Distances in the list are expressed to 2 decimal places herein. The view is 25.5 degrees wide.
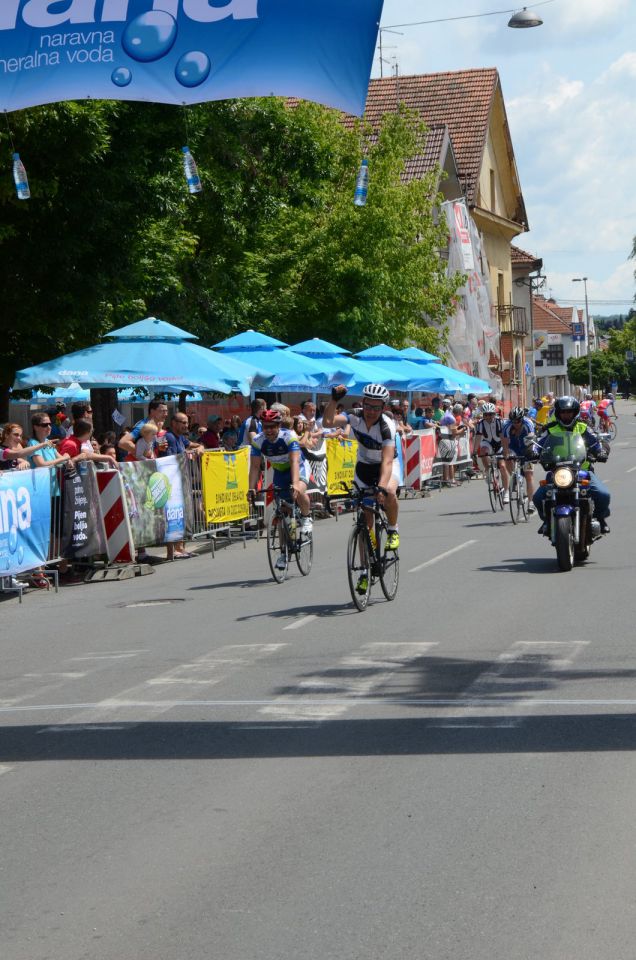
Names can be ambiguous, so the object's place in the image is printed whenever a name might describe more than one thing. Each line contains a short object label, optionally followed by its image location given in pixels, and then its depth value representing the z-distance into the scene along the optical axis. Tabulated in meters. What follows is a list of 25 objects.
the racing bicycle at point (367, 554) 12.29
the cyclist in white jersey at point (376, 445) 12.31
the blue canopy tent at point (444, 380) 30.12
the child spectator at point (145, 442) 18.02
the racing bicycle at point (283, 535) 14.70
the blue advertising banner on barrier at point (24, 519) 14.35
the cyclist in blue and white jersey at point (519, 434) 20.98
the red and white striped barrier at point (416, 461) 28.12
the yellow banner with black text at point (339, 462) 24.00
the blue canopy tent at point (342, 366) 25.89
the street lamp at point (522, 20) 23.03
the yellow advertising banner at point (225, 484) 18.94
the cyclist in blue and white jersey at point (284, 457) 14.44
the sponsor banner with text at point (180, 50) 11.89
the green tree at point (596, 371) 134.62
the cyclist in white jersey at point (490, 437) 22.52
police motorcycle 14.62
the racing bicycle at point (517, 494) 20.34
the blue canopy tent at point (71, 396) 28.23
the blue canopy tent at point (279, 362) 23.59
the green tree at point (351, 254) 35.00
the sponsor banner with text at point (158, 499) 16.78
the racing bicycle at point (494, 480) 22.38
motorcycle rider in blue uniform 15.06
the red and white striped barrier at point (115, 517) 16.27
